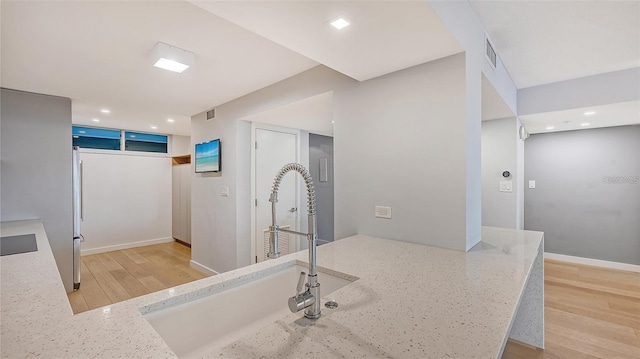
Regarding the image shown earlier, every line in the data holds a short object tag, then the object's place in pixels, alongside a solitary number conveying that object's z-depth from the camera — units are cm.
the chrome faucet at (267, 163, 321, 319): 93
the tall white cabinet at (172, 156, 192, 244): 559
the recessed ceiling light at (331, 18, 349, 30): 137
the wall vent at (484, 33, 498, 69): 206
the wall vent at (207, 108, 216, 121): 385
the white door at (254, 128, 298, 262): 372
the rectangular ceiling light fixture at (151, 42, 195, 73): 200
